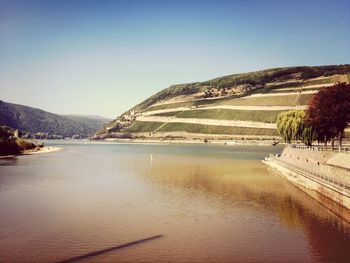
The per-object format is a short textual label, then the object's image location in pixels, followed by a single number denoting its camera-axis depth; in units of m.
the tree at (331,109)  54.41
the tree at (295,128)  72.69
